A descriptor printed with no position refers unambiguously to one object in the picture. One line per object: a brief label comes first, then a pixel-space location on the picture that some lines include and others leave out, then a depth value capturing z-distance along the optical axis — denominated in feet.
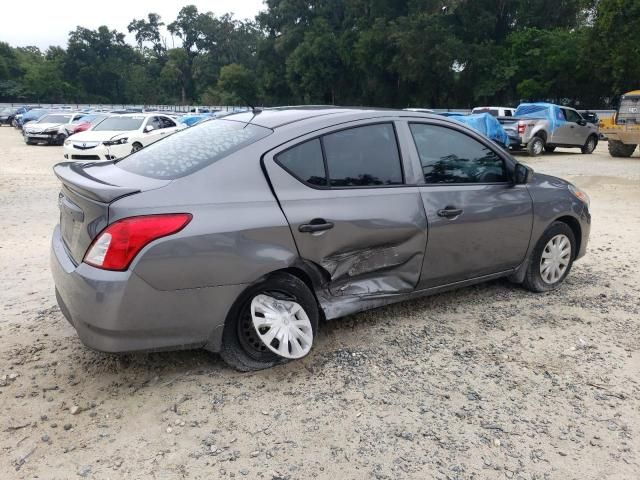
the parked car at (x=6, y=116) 140.46
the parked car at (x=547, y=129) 58.95
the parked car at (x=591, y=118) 82.98
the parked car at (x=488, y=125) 53.62
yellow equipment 54.90
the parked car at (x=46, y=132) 74.18
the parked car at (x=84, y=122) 75.74
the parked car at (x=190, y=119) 77.92
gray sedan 9.11
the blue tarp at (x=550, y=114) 60.49
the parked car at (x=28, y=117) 103.56
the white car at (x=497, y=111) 74.53
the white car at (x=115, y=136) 46.75
